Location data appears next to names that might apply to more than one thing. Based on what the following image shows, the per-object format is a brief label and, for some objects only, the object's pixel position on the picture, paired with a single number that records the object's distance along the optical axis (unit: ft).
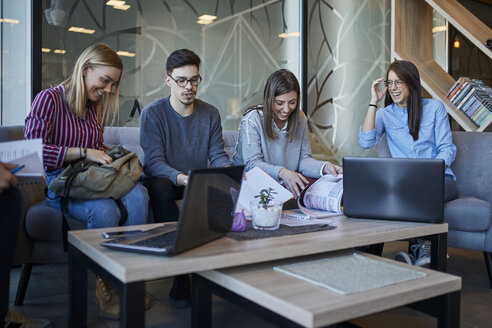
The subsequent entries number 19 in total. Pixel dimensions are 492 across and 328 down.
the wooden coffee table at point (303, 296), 2.93
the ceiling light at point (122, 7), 9.55
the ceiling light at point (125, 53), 9.56
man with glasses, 6.68
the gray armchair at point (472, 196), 7.05
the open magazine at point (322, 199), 6.11
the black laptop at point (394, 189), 5.39
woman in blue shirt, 8.05
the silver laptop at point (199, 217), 3.67
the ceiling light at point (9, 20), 8.43
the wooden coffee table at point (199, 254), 3.35
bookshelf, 9.72
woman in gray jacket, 7.26
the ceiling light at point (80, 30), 9.02
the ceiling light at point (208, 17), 10.71
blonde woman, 5.91
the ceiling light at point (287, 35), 12.16
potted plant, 4.84
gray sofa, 6.10
